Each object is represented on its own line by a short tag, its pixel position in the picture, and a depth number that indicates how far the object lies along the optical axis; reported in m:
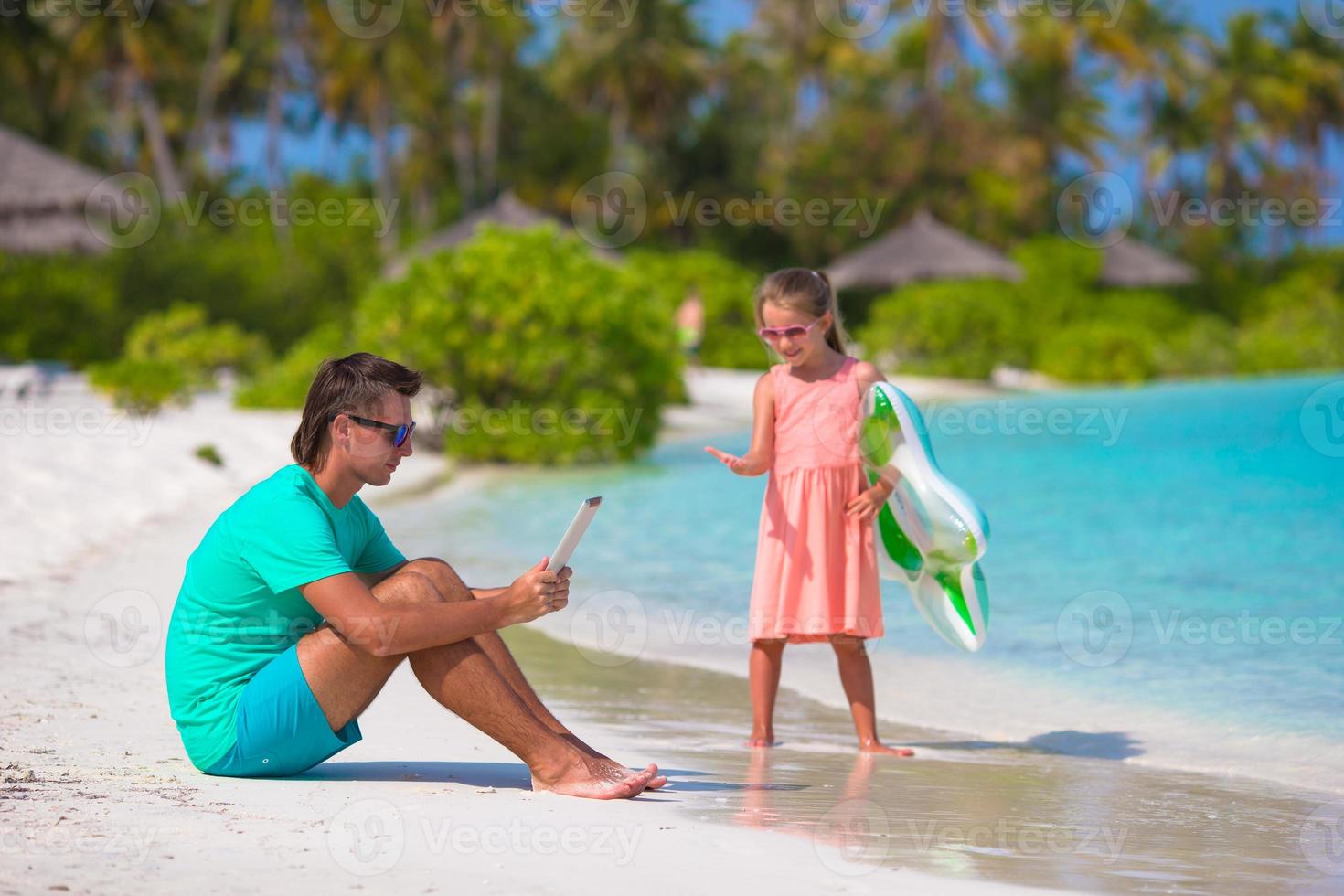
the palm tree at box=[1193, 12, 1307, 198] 55.28
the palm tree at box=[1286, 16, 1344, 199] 56.78
